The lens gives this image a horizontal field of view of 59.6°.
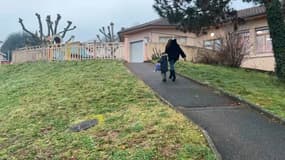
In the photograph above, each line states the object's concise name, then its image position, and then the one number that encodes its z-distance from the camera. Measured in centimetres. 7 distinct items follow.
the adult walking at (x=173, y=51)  944
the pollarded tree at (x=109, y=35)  3399
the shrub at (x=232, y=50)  1403
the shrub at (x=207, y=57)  1457
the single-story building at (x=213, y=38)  1551
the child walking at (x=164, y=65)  933
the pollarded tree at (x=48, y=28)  2593
